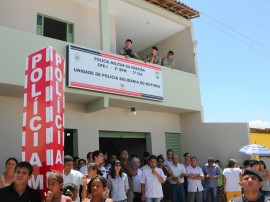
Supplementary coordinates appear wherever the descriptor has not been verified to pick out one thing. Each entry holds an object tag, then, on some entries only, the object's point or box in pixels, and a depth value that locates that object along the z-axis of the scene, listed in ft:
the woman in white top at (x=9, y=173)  18.92
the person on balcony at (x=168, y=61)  40.21
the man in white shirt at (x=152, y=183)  26.71
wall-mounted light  36.88
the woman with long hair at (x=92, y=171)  19.25
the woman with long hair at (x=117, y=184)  23.20
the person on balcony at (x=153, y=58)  37.70
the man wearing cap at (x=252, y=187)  10.35
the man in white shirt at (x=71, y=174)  19.02
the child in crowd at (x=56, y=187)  12.96
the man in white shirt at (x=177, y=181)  32.07
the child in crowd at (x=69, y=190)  14.26
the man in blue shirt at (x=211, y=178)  35.35
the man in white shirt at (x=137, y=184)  28.32
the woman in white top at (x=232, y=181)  30.04
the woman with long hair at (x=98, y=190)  13.64
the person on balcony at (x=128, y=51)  34.78
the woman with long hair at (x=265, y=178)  28.14
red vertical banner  13.57
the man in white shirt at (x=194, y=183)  33.19
